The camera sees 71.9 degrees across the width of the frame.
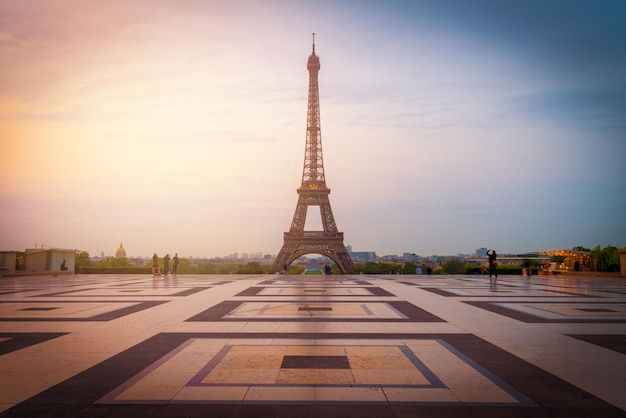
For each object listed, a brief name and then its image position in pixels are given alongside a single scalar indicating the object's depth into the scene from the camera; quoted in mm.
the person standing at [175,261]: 29448
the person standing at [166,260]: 29623
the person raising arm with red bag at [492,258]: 24777
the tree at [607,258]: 31562
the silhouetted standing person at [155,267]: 29125
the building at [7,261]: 26703
